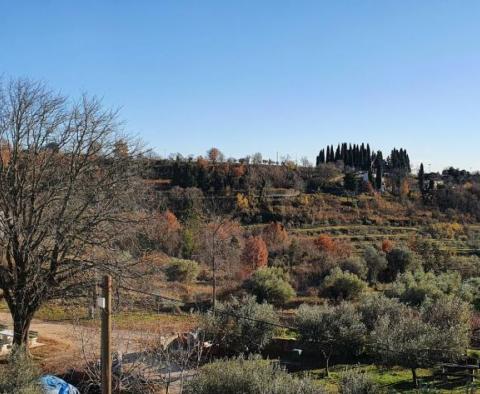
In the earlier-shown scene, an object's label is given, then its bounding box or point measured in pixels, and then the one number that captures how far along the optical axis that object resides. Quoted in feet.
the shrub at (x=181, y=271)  122.52
